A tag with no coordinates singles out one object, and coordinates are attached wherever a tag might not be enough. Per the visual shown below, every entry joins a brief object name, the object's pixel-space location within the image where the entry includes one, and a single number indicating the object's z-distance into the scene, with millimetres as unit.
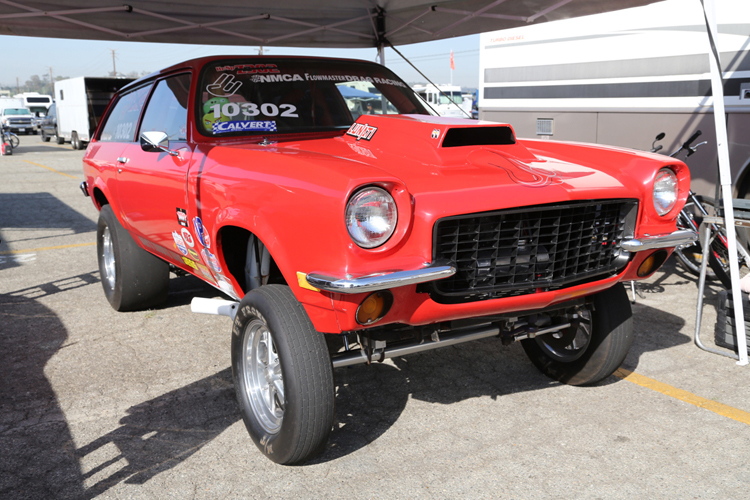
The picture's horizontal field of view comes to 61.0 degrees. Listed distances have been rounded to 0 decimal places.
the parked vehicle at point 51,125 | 29609
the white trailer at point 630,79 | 5824
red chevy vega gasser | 2434
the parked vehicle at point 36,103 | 43156
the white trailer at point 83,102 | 23250
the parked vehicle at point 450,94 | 31044
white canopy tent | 6340
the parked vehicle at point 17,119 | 36741
